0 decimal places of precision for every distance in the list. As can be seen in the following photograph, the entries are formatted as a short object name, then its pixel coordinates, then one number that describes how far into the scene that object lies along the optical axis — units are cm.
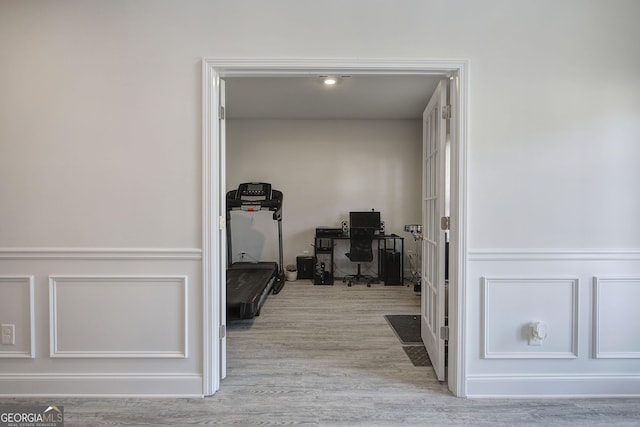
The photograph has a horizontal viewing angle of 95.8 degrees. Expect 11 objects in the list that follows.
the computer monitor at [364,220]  491
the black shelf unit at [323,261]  487
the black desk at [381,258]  477
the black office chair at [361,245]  471
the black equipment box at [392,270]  477
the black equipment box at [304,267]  508
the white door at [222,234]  198
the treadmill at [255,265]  371
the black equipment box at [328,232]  503
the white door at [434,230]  202
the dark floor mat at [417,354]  231
